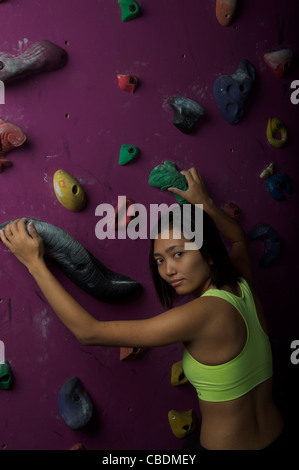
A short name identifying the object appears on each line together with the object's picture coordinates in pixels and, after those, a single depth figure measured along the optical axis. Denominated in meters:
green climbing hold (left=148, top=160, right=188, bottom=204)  1.40
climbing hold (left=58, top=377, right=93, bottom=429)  1.29
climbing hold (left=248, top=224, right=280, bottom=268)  1.68
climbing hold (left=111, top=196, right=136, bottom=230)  1.35
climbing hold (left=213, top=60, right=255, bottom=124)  1.50
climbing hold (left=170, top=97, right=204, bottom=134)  1.42
